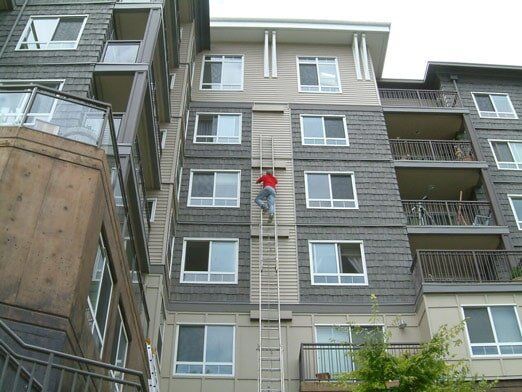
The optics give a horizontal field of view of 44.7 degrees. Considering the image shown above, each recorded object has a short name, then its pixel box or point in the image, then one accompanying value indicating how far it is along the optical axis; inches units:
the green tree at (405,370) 500.1
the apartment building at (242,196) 415.2
